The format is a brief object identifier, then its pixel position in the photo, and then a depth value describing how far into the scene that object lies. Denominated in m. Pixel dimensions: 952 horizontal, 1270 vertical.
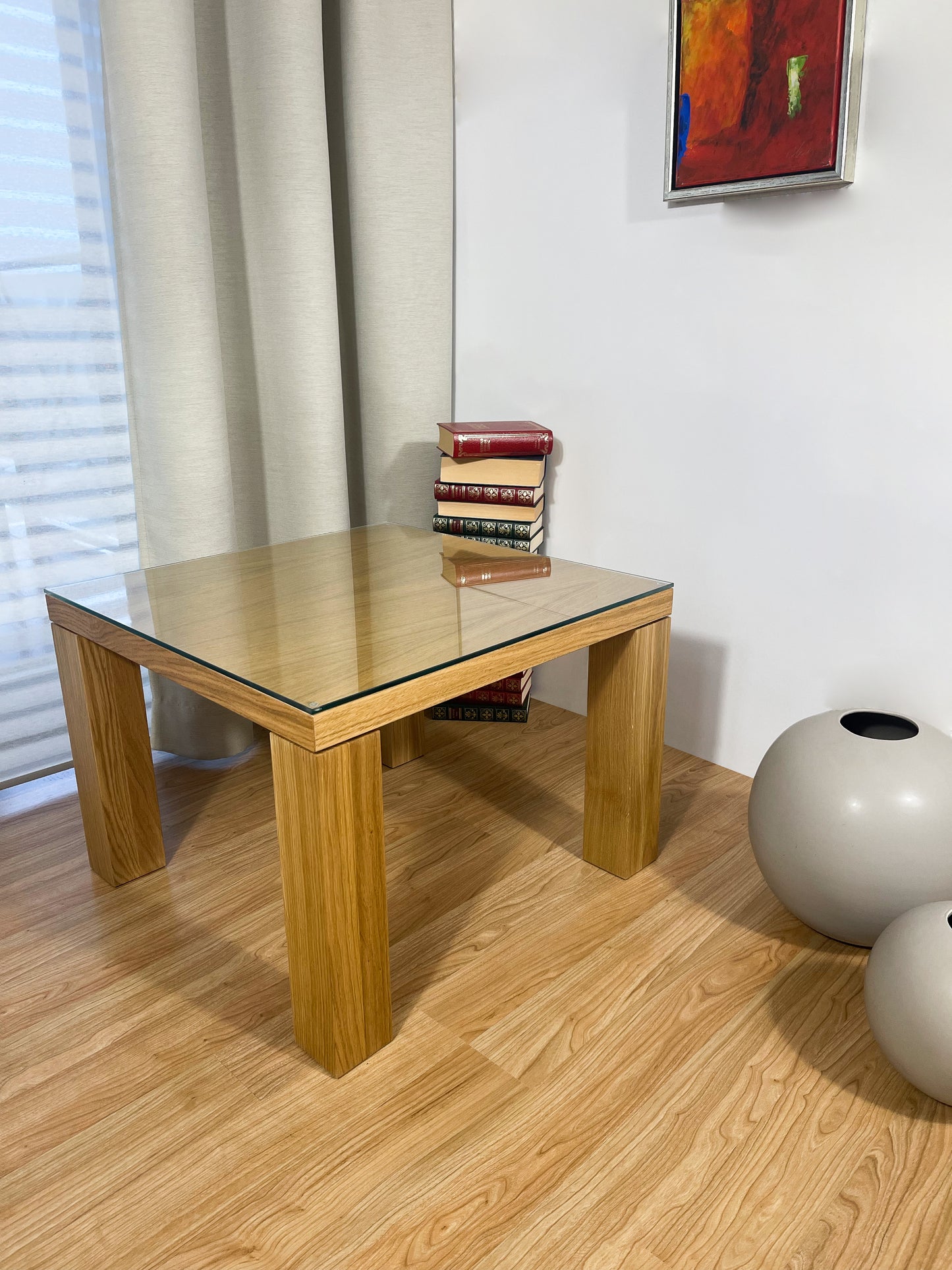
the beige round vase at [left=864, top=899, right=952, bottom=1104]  0.96
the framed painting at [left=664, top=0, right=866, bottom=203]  1.36
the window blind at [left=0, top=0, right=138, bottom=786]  1.58
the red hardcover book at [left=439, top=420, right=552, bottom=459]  1.82
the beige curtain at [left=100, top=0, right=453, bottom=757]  1.57
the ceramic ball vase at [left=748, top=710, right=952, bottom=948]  1.16
